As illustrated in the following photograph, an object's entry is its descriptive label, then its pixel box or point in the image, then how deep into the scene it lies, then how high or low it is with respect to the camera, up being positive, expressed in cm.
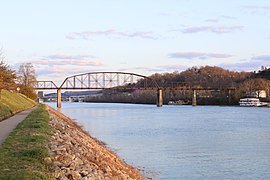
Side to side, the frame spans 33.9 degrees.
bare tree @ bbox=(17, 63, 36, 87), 10303 +615
